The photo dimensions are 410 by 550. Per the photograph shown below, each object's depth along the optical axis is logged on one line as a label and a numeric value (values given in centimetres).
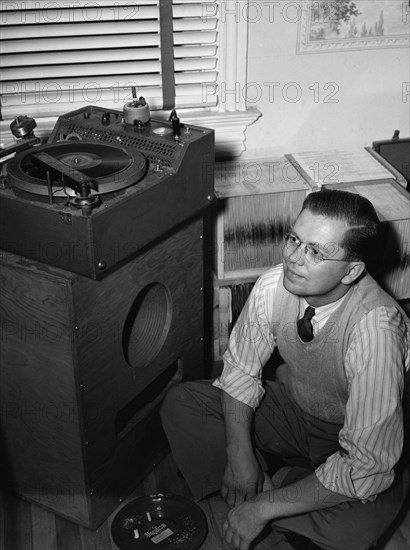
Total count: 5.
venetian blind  235
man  169
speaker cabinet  172
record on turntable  164
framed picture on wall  246
